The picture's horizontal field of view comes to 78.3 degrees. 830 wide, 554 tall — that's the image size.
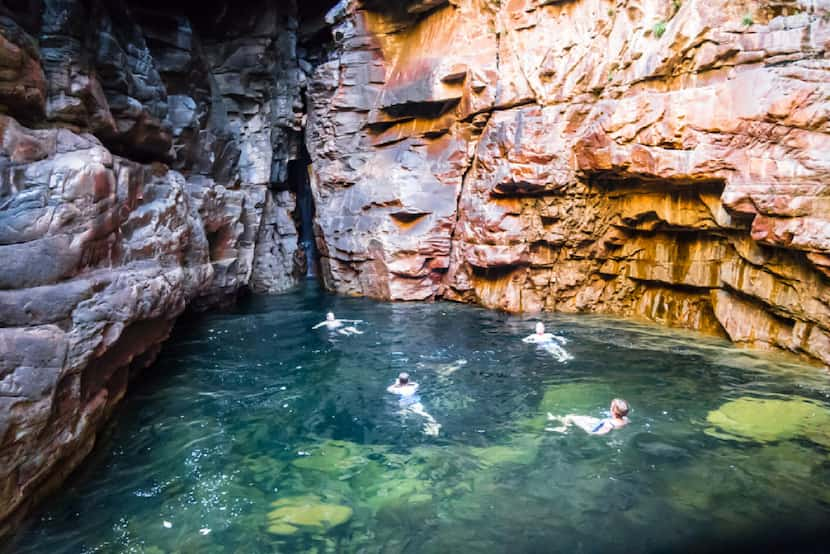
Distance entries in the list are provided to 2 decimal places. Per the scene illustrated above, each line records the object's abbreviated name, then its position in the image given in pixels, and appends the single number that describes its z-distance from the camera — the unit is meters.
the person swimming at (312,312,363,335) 14.18
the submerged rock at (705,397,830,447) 7.51
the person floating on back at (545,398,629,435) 7.70
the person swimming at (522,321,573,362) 11.74
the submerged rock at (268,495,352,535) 5.66
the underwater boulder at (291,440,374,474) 7.00
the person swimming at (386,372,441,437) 8.30
